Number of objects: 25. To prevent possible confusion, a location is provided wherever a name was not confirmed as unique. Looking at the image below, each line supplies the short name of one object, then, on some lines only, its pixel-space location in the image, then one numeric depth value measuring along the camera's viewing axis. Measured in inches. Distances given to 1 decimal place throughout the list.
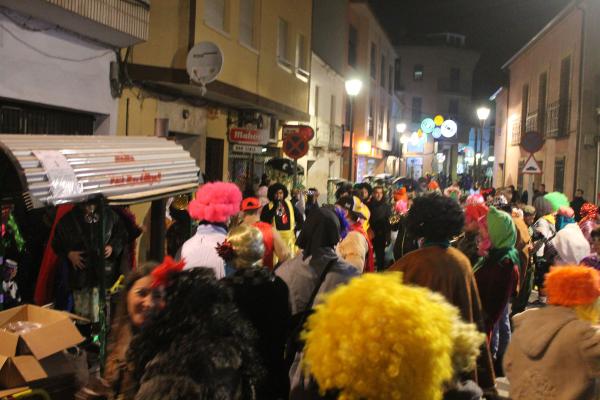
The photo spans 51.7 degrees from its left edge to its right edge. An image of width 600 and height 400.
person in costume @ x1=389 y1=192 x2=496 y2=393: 157.2
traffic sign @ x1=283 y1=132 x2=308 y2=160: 529.3
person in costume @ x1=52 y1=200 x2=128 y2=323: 240.8
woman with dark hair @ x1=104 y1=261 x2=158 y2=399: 129.2
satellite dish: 446.3
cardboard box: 156.7
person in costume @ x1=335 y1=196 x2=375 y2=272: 282.2
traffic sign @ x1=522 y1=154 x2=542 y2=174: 654.5
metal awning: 167.9
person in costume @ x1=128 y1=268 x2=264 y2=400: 103.2
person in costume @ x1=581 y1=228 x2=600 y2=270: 252.7
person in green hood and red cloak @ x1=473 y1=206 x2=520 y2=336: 221.8
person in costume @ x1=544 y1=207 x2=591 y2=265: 322.0
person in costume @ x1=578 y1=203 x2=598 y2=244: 363.9
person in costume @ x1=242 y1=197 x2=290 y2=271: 255.3
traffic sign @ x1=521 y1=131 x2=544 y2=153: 648.4
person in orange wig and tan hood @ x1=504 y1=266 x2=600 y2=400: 144.6
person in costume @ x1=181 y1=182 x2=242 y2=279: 211.3
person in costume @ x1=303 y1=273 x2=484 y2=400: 97.0
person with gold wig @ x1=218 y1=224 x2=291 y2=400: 155.5
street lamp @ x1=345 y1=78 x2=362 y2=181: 711.7
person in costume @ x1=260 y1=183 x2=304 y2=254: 394.6
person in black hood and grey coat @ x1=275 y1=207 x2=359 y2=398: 183.9
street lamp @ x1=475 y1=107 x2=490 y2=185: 1066.1
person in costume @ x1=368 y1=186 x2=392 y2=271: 490.6
